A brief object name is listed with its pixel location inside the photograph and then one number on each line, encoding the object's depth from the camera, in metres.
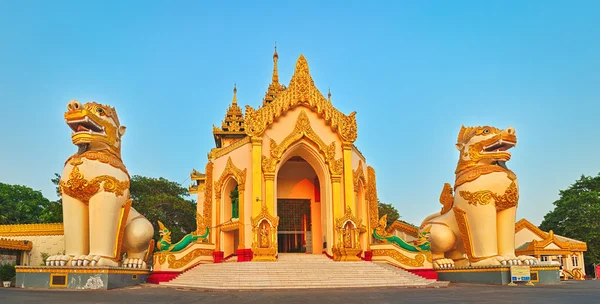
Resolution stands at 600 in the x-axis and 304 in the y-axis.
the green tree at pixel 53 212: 21.67
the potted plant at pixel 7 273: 13.68
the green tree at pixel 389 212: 37.05
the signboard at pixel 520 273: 12.69
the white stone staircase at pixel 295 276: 12.01
